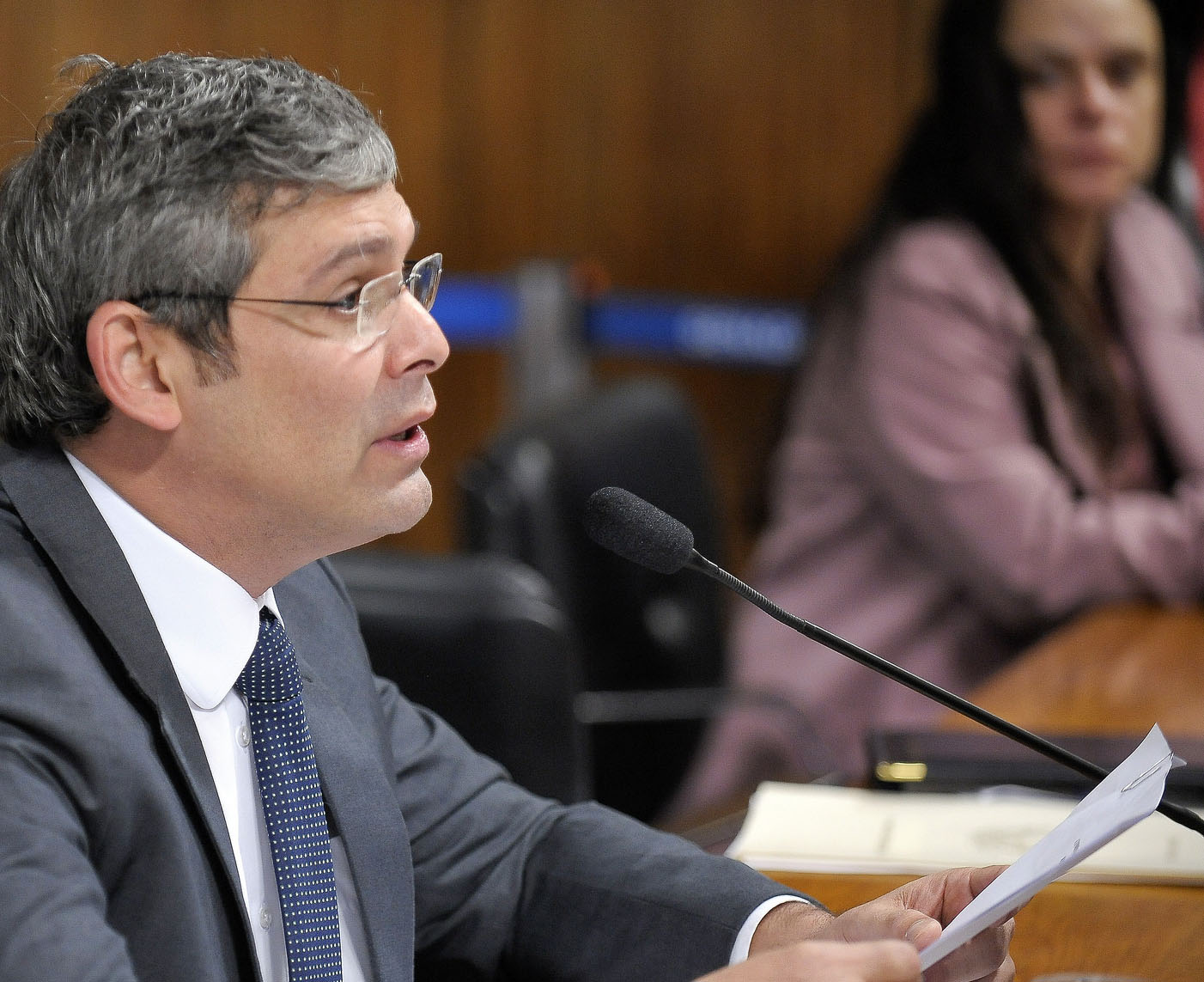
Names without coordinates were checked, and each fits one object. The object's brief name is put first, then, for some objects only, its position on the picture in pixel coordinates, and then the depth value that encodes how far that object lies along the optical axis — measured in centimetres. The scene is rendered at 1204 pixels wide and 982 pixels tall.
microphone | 398
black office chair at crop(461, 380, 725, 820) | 465
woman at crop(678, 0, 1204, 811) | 584
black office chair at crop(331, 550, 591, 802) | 429
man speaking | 385
